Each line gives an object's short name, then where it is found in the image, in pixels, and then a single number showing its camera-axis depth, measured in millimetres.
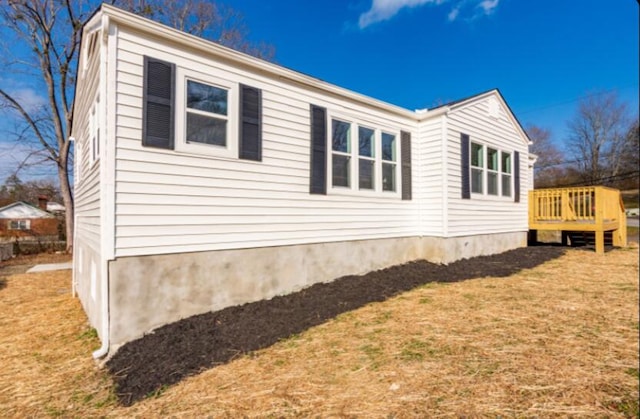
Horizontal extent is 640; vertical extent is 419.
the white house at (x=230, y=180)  3734
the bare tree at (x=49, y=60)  13516
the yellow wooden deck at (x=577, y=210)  8852
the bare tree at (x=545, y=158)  28859
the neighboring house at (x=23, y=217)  20662
